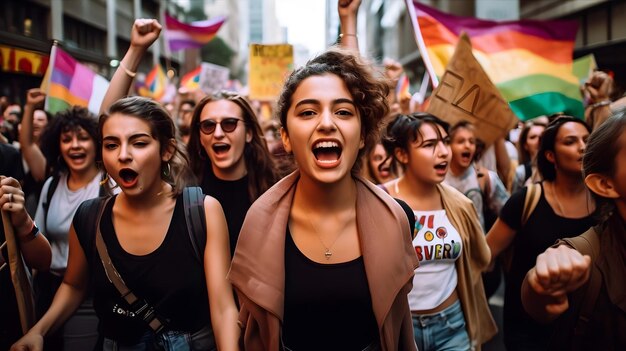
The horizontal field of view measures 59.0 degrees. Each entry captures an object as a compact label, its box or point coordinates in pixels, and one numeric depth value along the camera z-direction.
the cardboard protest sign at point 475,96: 4.55
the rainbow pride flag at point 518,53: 5.88
